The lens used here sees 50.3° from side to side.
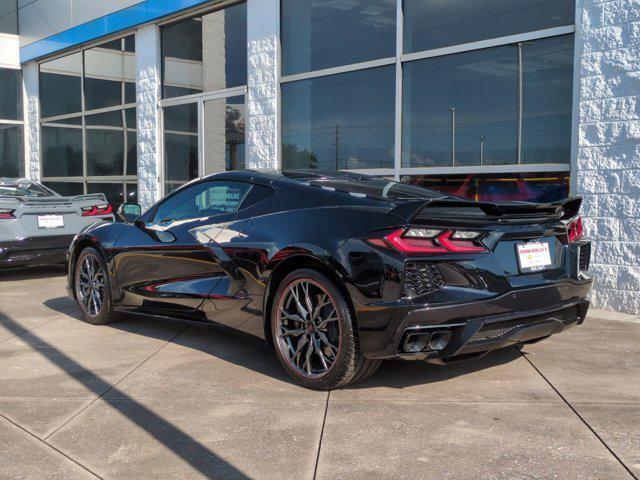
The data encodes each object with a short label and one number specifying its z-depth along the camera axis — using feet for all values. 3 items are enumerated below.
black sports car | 11.98
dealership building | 21.27
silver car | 26.86
